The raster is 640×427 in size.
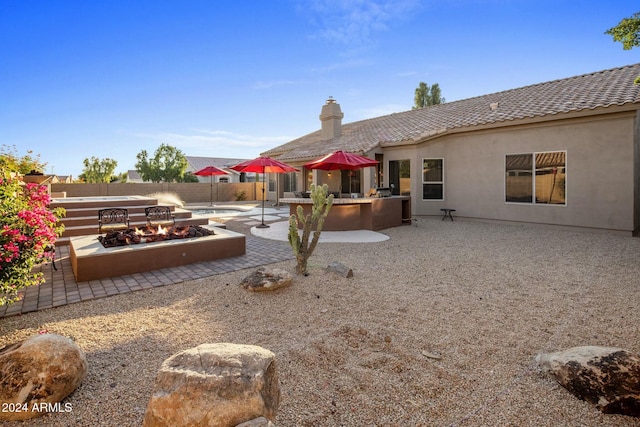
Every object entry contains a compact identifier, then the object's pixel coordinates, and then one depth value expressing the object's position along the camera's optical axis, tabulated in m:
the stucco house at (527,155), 10.41
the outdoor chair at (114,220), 8.96
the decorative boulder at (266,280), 5.25
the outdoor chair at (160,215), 9.79
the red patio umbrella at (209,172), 22.45
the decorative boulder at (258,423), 1.97
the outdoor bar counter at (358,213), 11.62
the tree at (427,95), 34.59
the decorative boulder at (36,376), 2.50
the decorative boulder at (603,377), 2.53
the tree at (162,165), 34.62
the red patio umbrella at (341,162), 11.46
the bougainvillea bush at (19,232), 3.57
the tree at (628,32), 5.76
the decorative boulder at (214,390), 2.05
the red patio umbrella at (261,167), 12.98
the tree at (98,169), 33.03
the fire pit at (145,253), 5.99
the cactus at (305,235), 5.97
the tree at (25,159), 11.81
